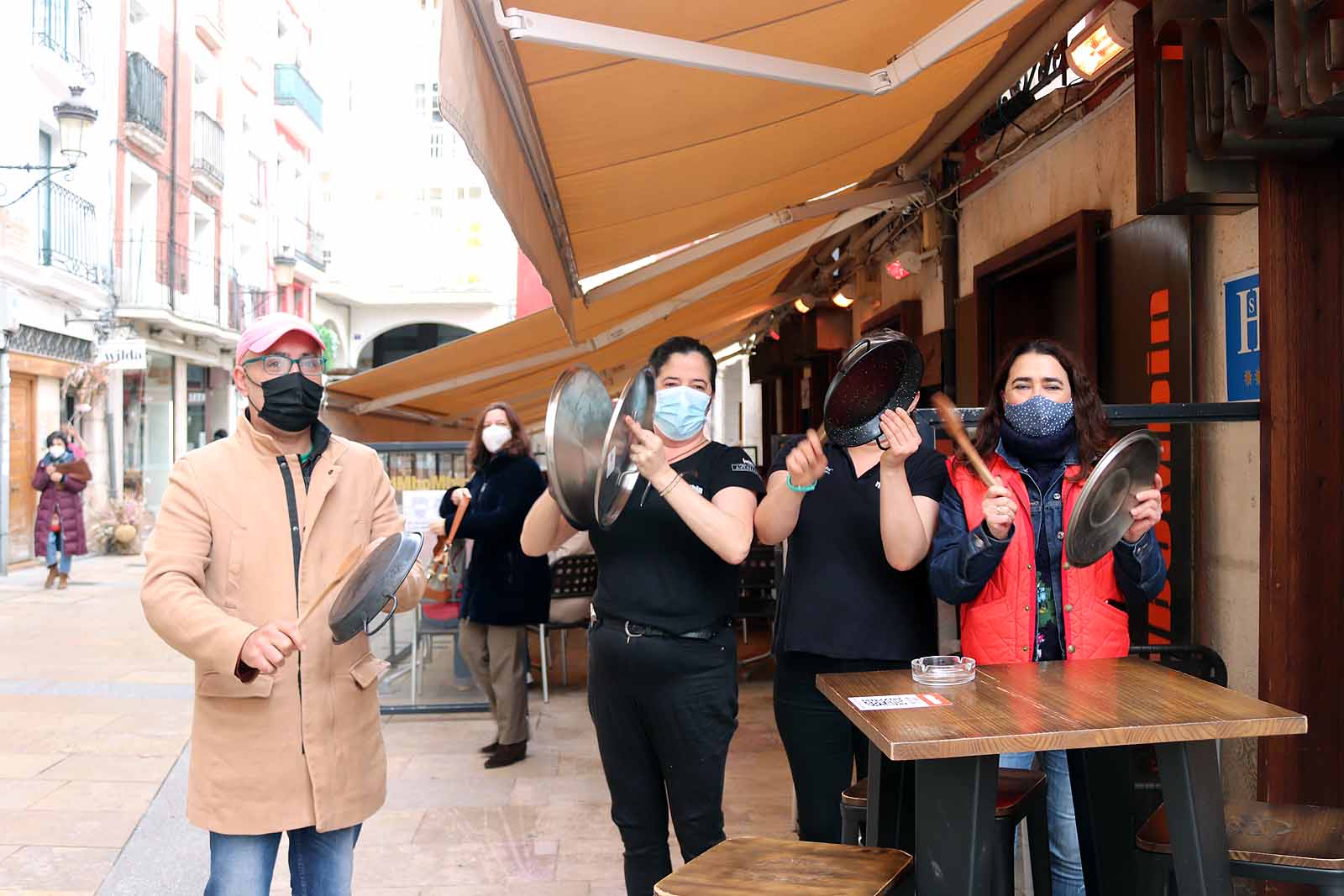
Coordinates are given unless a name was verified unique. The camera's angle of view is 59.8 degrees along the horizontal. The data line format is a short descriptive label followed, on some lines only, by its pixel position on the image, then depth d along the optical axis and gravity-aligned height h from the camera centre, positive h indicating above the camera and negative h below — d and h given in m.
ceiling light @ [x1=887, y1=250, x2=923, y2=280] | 7.30 +1.34
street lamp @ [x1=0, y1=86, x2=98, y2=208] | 12.41 +3.79
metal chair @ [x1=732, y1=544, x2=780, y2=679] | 7.48 -0.70
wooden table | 2.08 -0.47
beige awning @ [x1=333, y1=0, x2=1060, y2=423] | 2.99 +1.19
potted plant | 17.89 -0.76
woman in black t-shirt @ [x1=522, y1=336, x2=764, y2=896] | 2.93 -0.42
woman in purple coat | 13.47 -0.31
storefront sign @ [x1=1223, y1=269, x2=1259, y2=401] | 3.57 +0.43
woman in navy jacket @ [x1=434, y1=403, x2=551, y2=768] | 5.75 -0.47
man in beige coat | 2.66 -0.33
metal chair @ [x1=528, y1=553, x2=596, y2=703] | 7.04 -0.64
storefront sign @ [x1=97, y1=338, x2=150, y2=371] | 18.02 +1.90
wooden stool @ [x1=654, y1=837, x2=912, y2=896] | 2.16 -0.76
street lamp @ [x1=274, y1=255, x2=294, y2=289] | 23.78 +4.27
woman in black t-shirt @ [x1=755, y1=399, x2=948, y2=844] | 3.06 -0.33
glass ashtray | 2.50 -0.42
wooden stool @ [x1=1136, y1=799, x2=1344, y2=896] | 2.27 -0.75
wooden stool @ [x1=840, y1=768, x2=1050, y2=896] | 2.52 -0.80
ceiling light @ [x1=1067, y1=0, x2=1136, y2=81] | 4.00 +1.56
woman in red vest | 2.78 -0.20
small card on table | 2.32 -0.45
